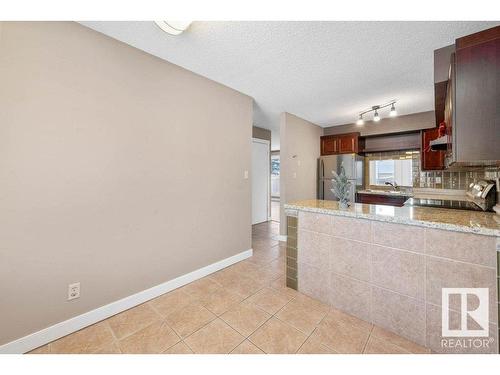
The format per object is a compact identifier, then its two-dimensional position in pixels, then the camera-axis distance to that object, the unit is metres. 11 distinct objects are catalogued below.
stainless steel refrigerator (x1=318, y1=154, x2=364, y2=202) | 4.39
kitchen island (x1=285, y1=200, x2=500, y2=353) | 1.28
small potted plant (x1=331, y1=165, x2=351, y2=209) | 2.00
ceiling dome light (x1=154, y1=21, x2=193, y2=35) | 1.58
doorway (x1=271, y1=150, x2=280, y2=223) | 8.79
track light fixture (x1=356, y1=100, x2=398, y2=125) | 3.33
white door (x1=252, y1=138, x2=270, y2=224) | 5.05
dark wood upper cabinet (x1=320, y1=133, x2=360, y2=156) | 4.50
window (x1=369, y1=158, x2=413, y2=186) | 4.32
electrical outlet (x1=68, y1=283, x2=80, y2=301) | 1.62
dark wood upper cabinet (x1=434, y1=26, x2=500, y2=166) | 1.31
